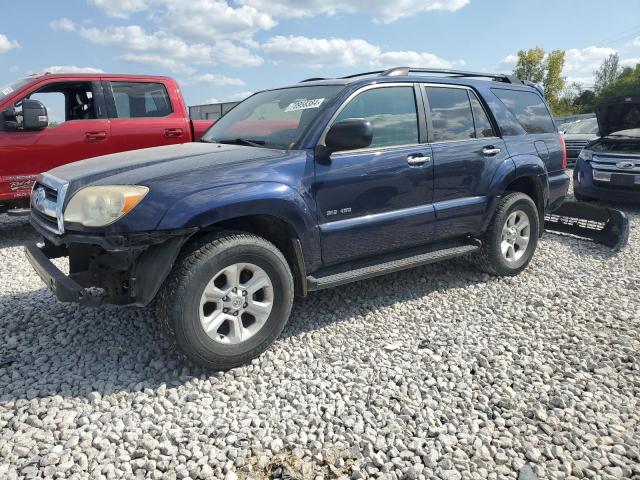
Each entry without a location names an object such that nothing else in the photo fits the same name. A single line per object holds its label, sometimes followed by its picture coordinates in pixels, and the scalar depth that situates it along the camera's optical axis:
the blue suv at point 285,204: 2.77
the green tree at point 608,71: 67.56
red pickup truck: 5.86
